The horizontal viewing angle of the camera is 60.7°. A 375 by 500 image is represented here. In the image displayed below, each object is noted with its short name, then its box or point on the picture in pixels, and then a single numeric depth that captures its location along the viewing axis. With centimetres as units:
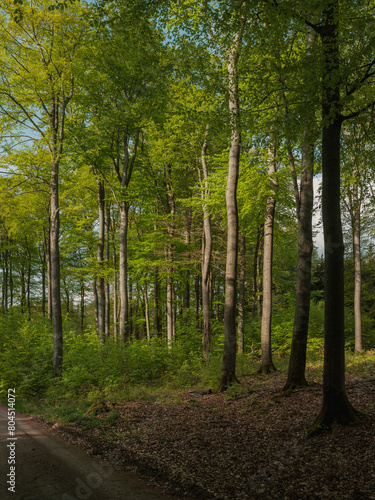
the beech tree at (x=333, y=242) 513
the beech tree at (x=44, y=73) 1172
